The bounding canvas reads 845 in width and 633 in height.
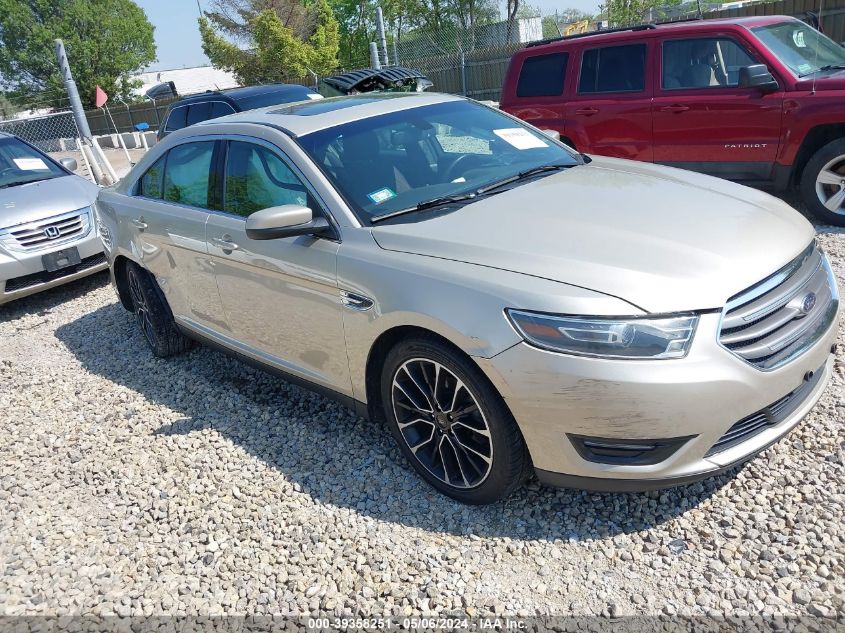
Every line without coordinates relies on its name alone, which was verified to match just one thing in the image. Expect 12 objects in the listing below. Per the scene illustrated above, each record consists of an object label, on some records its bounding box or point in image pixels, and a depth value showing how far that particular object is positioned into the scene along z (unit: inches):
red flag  590.1
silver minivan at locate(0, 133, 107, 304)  261.9
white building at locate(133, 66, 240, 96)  2116.1
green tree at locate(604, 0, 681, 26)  1052.2
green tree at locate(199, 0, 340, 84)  1226.0
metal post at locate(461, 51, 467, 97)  677.9
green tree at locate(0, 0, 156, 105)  1785.2
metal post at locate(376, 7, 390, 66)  550.6
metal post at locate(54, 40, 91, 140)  488.1
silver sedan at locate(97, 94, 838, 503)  96.7
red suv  237.9
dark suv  356.8
